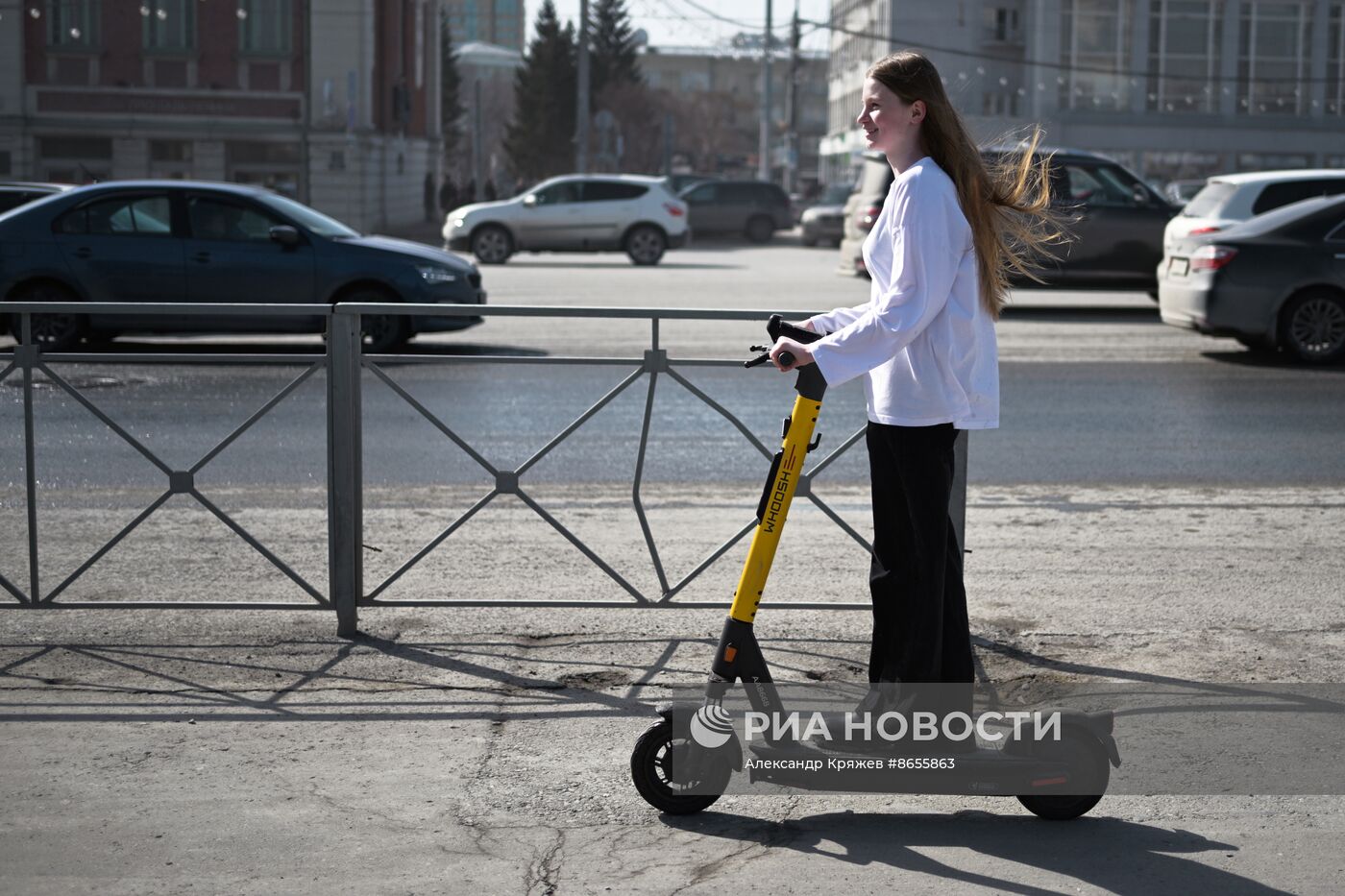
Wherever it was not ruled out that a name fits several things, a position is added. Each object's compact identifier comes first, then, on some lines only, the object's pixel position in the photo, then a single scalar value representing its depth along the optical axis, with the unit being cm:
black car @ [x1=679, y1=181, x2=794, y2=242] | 4134
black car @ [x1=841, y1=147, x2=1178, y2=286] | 1875
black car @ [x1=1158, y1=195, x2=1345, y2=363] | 1345
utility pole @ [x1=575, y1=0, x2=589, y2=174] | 4455
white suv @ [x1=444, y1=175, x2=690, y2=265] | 2988
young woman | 357
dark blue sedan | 1383
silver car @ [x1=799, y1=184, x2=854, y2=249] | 3831
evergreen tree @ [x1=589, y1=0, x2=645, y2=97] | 9844
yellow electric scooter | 373
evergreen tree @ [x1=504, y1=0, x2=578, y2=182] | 8806
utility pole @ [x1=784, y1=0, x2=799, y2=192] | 7730
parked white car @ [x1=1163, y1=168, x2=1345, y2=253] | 1548
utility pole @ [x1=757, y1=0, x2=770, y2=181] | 6967
